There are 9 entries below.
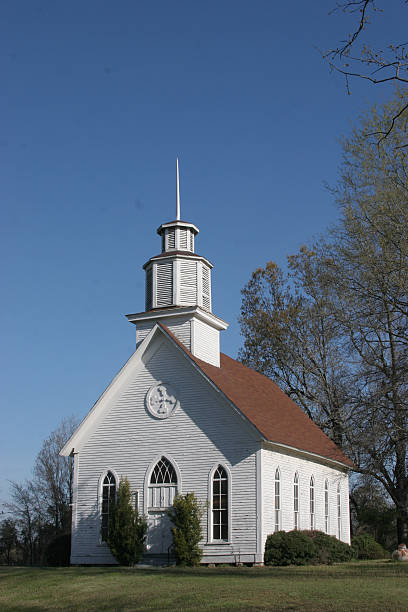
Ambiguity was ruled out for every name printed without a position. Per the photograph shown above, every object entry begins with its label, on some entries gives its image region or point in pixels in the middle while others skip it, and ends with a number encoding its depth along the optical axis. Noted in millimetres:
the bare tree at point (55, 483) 47219
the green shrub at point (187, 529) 24812
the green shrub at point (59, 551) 29438
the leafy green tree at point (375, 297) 24359
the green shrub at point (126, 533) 25828
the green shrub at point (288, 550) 24406
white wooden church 25391
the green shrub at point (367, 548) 32656
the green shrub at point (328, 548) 25842
